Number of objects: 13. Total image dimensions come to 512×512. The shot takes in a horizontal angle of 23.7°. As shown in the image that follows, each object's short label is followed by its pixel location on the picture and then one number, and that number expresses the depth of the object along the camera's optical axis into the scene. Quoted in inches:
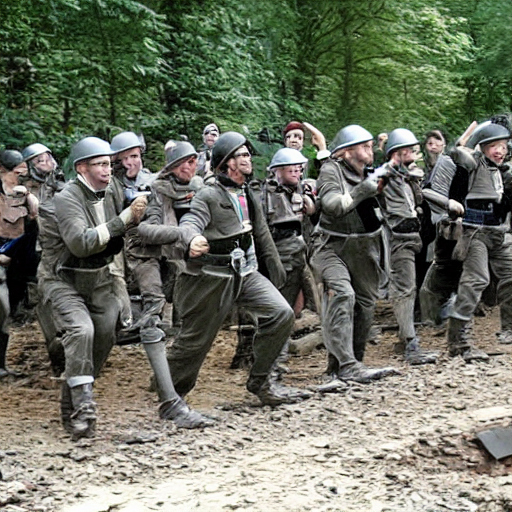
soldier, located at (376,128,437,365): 455.2
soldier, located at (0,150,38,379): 439.2
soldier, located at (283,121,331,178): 516.1
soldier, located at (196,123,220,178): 516.7
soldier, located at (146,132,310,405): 358.6
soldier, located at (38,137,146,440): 336.8
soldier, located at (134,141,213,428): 407.8
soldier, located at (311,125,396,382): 405.7
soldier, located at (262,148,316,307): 441.4
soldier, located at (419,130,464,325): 450.9
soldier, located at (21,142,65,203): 486.0
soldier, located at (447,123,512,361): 451.5
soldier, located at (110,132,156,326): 430.0
